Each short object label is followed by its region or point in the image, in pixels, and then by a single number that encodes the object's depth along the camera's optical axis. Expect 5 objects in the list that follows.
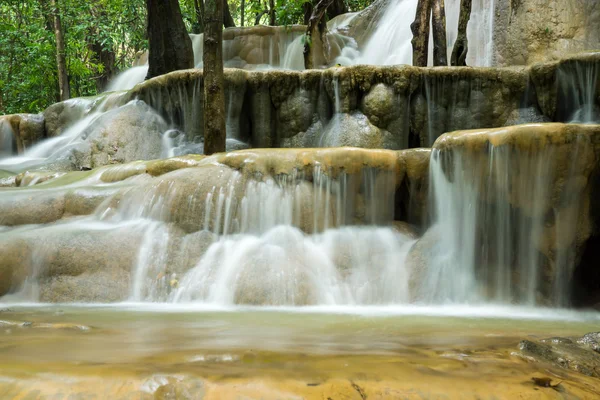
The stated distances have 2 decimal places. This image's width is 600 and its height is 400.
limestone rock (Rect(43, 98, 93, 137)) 11.91
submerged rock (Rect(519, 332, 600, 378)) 2.23
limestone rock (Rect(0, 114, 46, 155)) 11.66
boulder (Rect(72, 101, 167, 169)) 10.24
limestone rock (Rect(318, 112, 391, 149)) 8.98
